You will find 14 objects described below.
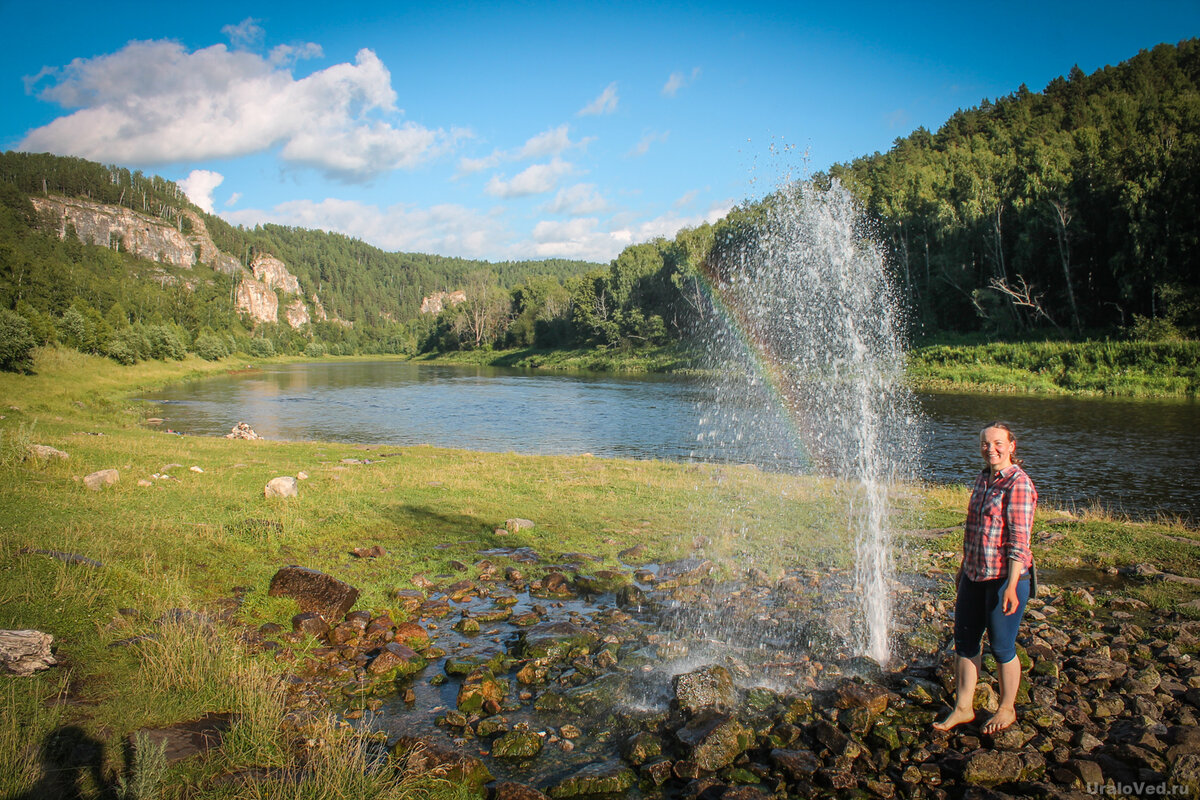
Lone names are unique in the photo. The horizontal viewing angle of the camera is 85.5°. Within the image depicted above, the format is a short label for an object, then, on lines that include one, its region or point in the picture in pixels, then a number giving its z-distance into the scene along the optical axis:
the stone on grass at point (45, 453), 15.86
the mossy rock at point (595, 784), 5.85
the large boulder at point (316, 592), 9.15
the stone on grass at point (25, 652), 6.28
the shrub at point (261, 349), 158.74
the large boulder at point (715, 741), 6.14
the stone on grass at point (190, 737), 5.58
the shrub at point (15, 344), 47.66
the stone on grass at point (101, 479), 14.23
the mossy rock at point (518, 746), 6.40
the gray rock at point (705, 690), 7.09
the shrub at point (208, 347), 108.88
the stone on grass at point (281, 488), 15.27
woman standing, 5.89
